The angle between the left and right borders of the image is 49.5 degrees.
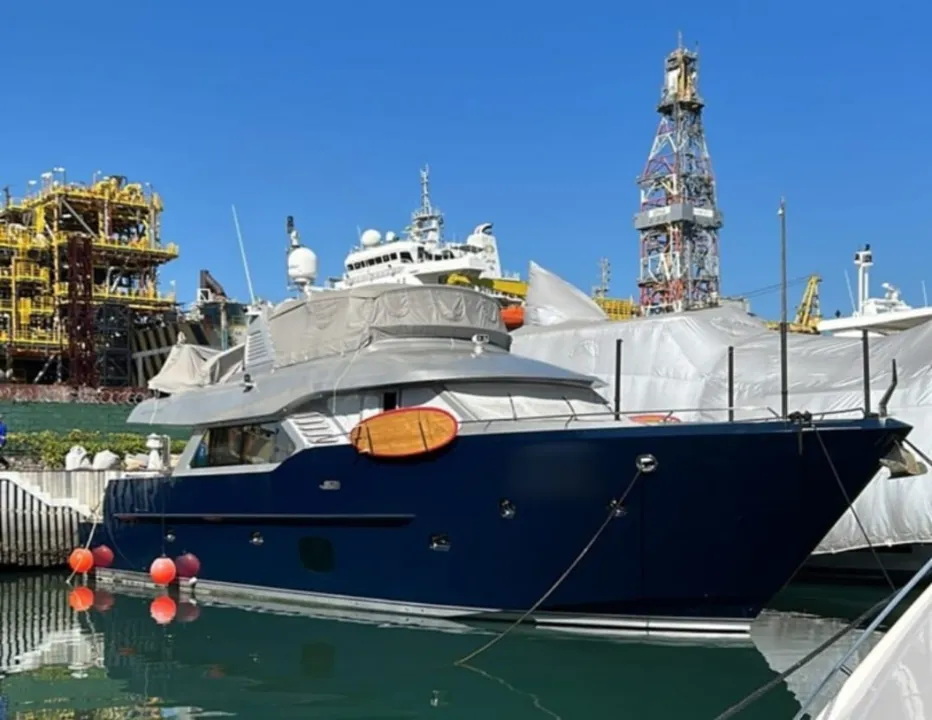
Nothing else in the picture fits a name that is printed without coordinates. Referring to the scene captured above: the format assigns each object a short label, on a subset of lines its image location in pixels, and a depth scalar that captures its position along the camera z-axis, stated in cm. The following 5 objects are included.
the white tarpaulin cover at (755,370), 1516
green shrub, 2216
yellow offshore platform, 4703
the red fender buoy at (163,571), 1516
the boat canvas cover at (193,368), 1745
